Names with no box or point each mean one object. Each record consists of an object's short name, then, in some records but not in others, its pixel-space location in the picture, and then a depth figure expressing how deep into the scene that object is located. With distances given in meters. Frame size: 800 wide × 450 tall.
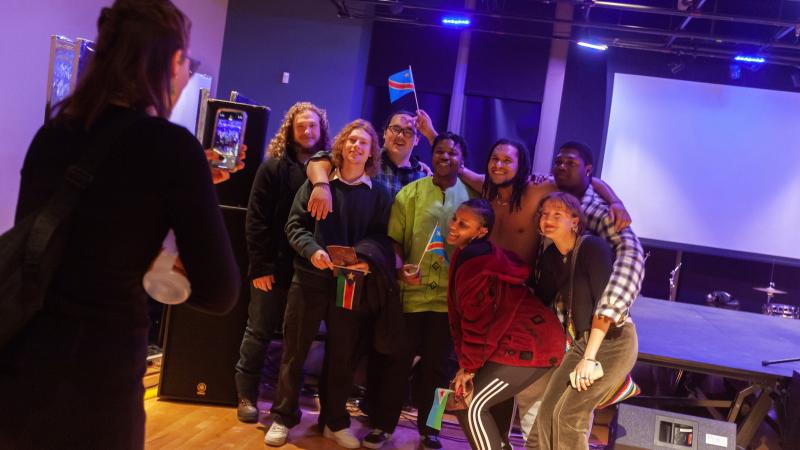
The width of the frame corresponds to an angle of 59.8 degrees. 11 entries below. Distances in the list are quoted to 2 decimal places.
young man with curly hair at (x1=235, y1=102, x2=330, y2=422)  3.80
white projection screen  7.56
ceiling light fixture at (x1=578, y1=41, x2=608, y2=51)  7.43
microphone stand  7.33
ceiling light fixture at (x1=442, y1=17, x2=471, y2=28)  7.58
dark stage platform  3.67
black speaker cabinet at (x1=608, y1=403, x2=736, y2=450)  3.13
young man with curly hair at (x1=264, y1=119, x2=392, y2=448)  3.59
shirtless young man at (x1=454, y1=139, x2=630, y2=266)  3.46
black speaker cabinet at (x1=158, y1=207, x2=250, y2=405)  3.94
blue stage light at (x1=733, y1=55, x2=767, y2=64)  7.30
